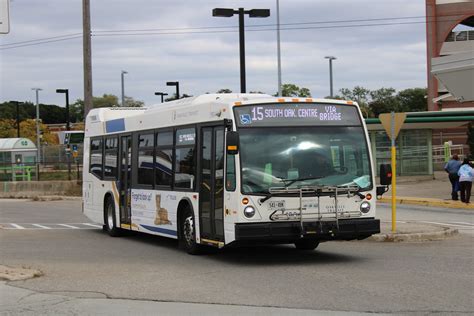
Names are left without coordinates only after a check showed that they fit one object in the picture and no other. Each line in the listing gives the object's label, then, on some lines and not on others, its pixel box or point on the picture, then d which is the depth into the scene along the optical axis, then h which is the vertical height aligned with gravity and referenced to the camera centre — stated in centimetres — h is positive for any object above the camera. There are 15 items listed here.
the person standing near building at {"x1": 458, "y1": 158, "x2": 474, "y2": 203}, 2594 -112
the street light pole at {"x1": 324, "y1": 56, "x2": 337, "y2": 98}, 5375 +590
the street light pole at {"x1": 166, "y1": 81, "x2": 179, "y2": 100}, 4075 +375
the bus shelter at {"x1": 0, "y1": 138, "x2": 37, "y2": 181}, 4932 +16
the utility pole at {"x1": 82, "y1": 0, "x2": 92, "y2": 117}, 2967 +403
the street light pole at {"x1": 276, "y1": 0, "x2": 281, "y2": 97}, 3228 +441
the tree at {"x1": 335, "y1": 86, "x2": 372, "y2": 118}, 9038 +673
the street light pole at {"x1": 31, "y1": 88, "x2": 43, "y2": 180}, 4391 +21
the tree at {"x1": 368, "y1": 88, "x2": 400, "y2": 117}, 9412 +613
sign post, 1661 +54
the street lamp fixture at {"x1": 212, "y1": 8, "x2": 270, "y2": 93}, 2294 +419
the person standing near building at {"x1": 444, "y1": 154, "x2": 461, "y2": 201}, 2755 -99
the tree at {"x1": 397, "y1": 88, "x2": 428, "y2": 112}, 10969 +713
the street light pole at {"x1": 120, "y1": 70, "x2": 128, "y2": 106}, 5166 +520
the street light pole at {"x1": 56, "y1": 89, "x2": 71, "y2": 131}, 5281 +449
